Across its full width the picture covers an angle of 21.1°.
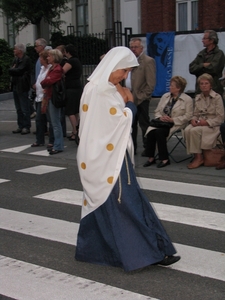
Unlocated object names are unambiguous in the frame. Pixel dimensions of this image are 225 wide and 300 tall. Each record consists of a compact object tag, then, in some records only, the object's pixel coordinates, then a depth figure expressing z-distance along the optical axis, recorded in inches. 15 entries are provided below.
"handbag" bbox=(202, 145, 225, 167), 375.6
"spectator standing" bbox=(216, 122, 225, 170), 366.6
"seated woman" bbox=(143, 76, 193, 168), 384.2
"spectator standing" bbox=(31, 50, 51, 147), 460.1
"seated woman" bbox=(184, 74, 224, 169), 375.2
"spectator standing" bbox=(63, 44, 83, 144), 467.8
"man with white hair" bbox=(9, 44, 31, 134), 514.6
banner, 664.4
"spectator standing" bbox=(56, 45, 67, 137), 475.8
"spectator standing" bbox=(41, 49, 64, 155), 428.5
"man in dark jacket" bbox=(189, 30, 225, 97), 410.0
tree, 948.0
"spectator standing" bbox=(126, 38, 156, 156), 419.5
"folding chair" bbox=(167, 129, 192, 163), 400.6
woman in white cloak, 193.9
